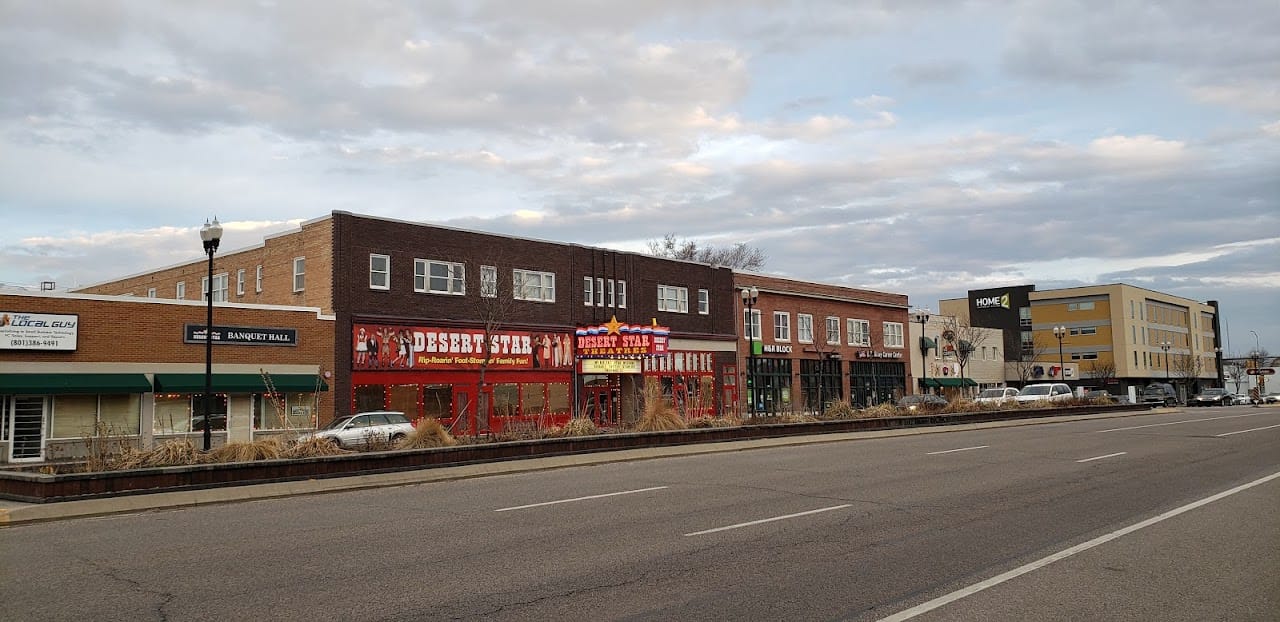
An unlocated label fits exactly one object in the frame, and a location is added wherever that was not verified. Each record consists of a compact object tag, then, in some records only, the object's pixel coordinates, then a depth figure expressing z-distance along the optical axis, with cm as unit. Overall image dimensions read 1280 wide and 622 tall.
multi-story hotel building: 10381
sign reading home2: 10944
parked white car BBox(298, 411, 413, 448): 2798
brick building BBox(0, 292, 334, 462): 2897
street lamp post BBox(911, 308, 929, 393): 7175
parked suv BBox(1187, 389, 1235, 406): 7362
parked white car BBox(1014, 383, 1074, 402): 5151
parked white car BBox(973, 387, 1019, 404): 5184
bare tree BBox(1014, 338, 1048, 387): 8946
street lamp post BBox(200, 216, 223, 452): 2116
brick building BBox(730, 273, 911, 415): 5741
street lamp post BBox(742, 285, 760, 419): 3816
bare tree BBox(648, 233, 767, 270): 8500
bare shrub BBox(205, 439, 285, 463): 1919
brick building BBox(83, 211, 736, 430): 3809
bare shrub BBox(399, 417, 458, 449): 2281
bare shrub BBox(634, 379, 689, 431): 2811
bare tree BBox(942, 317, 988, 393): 7039
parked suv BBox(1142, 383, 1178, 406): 7219
